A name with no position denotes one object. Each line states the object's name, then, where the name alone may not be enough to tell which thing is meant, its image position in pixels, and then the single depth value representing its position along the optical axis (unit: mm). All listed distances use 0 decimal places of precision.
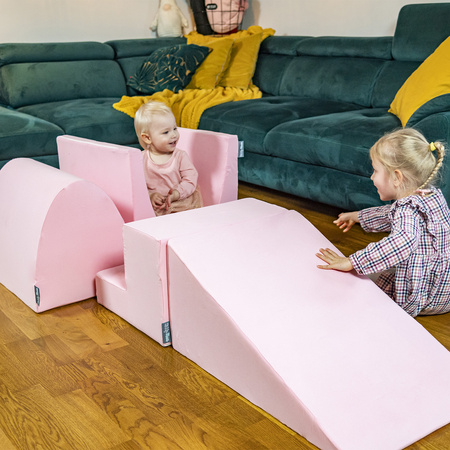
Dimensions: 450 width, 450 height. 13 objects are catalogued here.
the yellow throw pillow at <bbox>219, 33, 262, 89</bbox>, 3943
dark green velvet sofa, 2832
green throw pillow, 3807
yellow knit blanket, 3553
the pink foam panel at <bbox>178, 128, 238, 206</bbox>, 2466
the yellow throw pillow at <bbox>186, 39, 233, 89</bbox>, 3863
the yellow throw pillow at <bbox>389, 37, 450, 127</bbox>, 2543
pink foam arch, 1909
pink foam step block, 1701
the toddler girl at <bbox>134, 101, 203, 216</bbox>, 2355
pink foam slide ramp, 1331
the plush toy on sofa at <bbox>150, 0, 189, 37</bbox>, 4504
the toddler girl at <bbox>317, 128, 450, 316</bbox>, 1729
